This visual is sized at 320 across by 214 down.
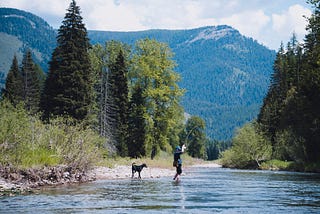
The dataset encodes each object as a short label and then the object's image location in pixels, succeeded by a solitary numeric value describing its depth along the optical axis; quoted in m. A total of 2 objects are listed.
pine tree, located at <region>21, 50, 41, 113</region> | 84.25
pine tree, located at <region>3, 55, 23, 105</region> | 79.07
